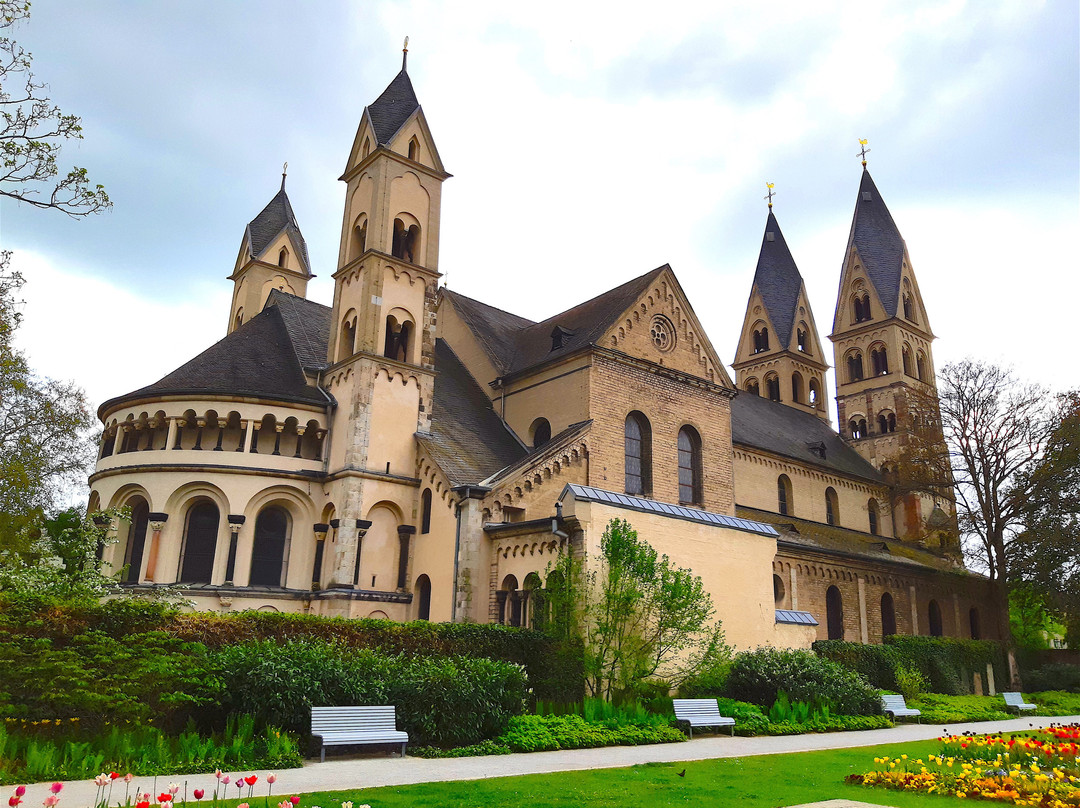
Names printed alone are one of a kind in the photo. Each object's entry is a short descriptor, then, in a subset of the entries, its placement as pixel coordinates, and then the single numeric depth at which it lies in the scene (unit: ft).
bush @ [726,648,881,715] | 62.95
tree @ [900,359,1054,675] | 120.06
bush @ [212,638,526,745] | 41.04
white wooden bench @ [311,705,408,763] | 39.11
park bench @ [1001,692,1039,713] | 79.41
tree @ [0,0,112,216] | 38.24
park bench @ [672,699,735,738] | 53.42
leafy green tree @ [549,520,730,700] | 60.34
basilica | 74.64
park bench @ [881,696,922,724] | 66.18
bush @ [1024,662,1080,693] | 112.98
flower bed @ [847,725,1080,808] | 29.55
